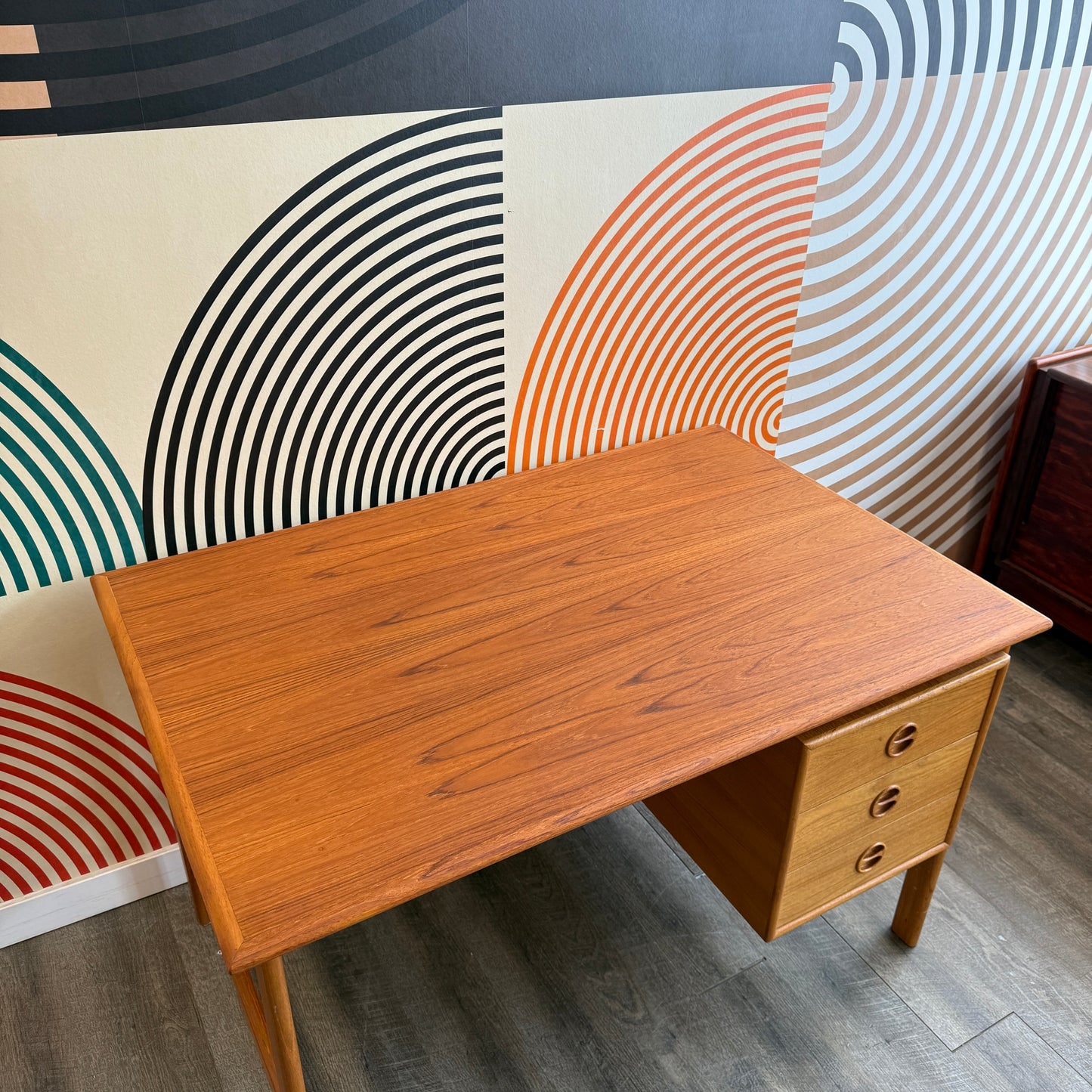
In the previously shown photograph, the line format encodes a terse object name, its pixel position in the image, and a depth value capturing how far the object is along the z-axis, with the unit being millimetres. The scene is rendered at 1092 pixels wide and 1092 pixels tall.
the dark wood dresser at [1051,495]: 2295
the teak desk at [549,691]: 1079
